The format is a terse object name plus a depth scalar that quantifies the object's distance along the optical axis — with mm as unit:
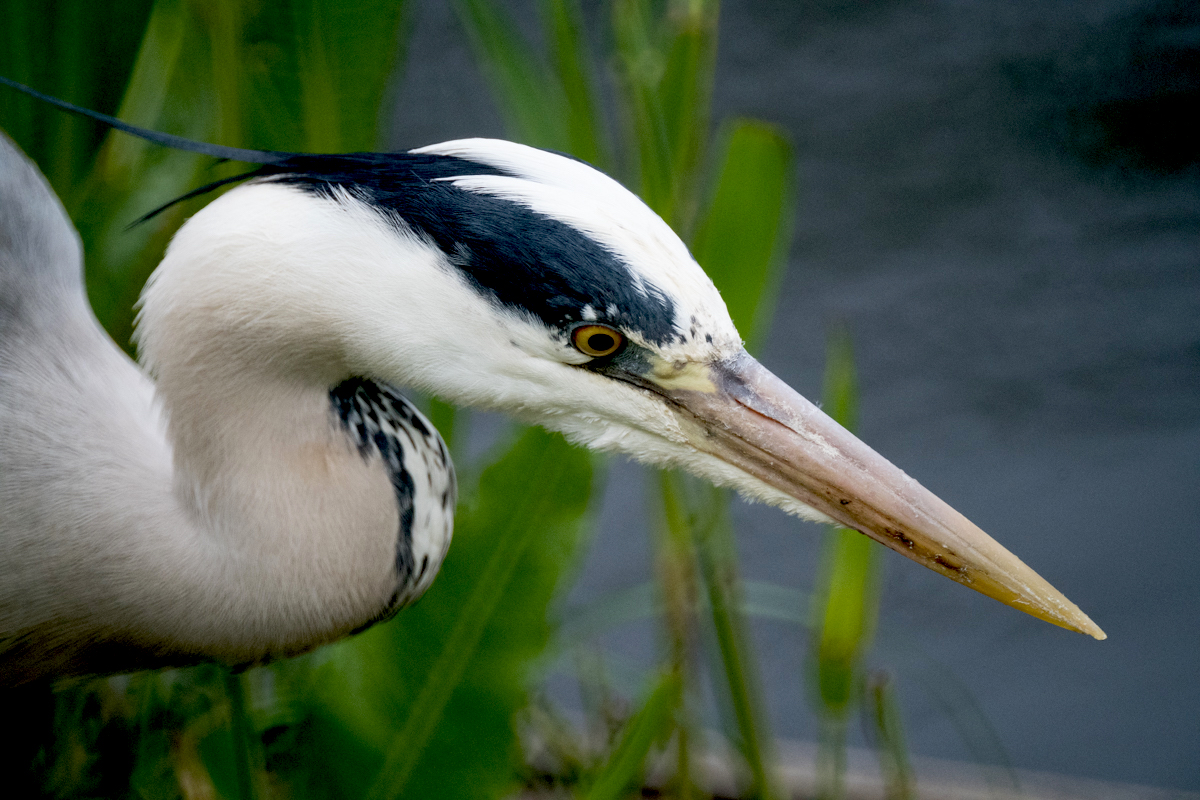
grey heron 4651
